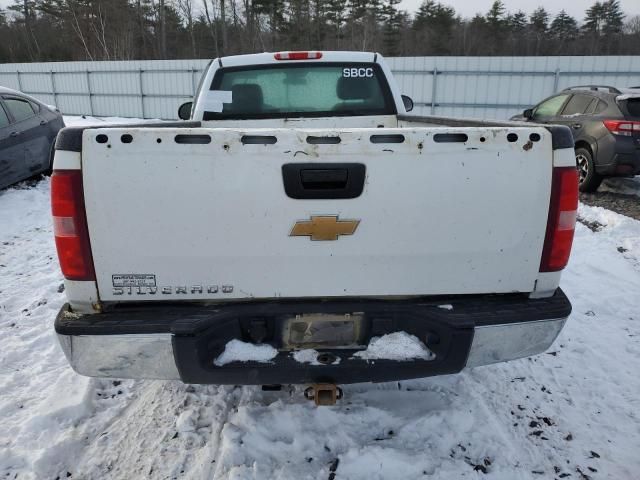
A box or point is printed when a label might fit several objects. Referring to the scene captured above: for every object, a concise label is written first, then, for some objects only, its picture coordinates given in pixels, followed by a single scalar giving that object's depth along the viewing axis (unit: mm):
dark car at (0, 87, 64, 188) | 7418
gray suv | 7668
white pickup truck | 1952
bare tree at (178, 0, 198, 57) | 40219
